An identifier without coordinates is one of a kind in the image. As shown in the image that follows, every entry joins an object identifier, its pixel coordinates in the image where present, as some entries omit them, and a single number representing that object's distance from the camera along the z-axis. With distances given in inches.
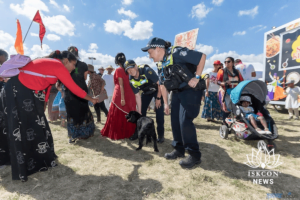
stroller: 133.0
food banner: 317.7
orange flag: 88.7
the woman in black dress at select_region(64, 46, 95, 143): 148.6
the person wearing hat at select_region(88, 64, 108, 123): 221.6
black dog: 137.6
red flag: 250.8
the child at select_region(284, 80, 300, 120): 276.7
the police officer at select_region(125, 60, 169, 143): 145.7
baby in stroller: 135.4
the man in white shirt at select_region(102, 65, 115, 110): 305.9
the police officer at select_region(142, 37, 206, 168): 93.3
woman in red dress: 163.2
